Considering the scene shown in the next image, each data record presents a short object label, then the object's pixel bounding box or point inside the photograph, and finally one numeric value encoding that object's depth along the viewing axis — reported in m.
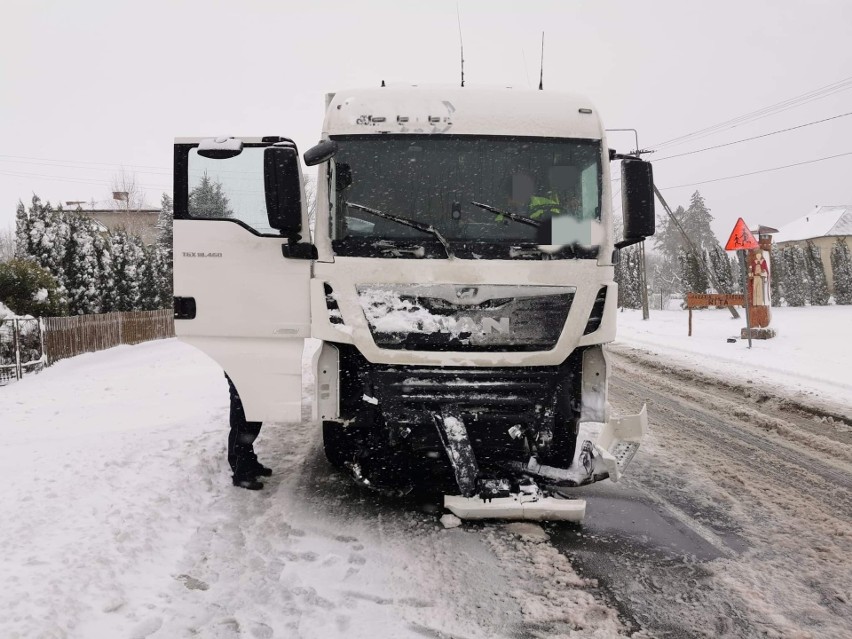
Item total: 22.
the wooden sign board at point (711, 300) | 17.45
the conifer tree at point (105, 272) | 20.92
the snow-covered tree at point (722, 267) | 36.34
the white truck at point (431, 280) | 3.99
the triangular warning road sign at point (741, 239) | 13.86
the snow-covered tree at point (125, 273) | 22.16
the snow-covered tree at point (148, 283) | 24.08
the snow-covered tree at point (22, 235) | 18.95
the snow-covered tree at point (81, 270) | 19.77
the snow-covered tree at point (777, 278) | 34.97
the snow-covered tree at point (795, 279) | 34.41
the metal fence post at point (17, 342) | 12.05
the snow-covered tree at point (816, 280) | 34.25
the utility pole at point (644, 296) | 26.84
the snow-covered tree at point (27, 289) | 14.02
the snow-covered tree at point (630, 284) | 40.09
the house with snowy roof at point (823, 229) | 59.09
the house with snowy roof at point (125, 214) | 57.19
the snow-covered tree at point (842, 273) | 34.19
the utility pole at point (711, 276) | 34.81
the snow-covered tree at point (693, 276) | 34.46
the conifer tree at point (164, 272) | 25.53
